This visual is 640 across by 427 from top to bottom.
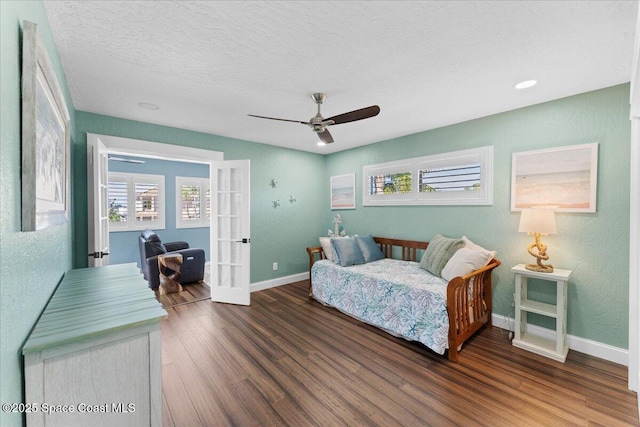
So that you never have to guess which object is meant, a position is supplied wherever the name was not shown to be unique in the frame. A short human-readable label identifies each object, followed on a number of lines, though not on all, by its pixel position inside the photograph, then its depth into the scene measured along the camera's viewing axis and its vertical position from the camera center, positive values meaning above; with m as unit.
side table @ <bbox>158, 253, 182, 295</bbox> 4.29 -1.07
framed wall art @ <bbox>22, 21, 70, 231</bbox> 0.95 +0.30
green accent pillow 3.03 -0.53
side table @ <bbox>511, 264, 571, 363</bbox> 2.33 -0.95
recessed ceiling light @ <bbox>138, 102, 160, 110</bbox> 2.74 +1.09
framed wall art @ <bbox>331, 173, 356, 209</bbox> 4.74 +0.32
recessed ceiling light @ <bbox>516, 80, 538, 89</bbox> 2.25 +1.11
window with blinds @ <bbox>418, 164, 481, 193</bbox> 3.21 +0.41
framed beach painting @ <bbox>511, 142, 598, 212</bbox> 2.42 +0.32
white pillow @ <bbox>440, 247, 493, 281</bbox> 2.69 -0.55
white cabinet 0.99 -0.67
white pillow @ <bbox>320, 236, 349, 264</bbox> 3.83 -0.61
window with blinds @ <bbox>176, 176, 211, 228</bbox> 6.32 +0.12
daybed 2.36 -0.93
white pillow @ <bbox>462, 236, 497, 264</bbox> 2.86 -0.43
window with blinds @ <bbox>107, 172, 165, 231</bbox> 5.54 +0.11
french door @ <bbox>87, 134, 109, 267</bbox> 2.58 +0.00
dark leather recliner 4.31 -0.93
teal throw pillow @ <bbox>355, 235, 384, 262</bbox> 3.81 -0.60
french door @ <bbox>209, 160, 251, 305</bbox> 3.70 -0.33
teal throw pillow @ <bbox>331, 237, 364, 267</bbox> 3.55 -0.61
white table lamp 2.39 -0.16
